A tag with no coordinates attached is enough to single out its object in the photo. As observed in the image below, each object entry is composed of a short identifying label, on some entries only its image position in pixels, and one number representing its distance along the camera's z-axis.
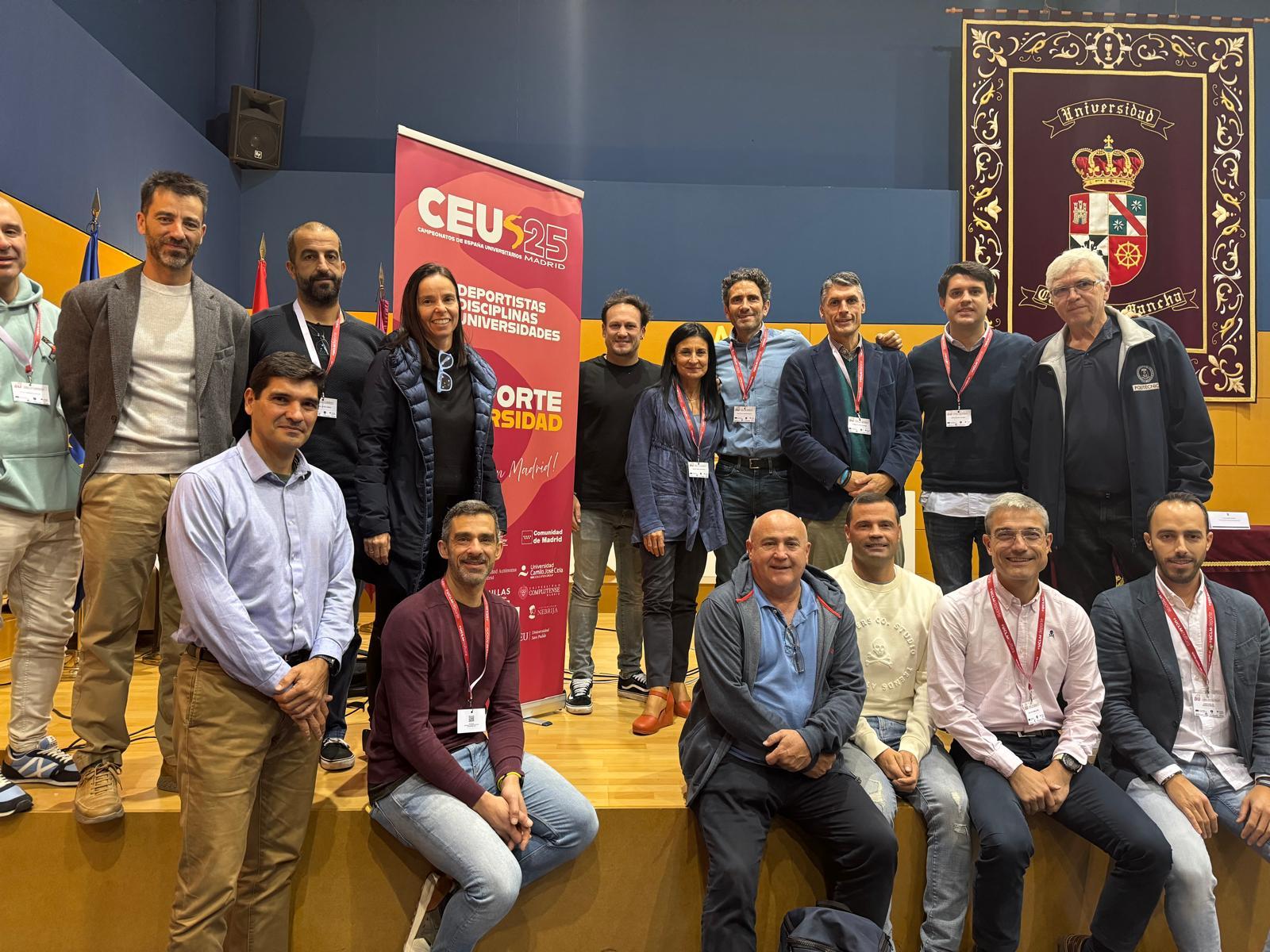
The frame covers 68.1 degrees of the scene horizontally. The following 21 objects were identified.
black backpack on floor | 2.29
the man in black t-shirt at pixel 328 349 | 2.89
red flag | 5.86
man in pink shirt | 2.55
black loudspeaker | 6.42
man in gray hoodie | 2.46
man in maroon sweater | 2.36
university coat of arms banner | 6.67
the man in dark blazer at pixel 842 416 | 3.44
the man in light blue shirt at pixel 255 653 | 2.16
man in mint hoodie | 2.60
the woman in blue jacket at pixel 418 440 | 2.86
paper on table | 4.00
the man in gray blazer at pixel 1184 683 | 2.69
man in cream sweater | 2.59
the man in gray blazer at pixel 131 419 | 2.50
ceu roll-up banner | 3.38
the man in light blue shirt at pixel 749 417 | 3.62
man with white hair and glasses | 3.15
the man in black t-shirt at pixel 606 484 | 3.87
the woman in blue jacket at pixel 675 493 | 3.58
